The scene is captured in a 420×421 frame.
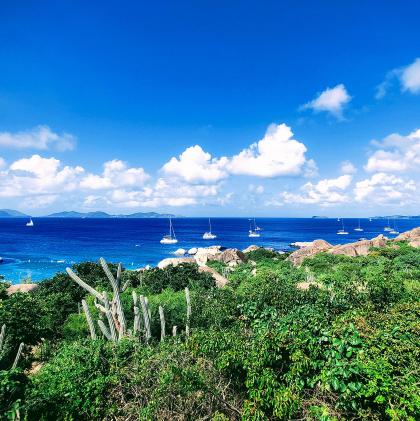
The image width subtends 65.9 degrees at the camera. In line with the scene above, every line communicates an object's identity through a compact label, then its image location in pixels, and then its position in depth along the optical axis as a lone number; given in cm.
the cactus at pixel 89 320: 1331
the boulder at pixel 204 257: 5918
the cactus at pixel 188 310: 1482
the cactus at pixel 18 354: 1162
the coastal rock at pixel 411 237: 6263
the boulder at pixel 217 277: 3099
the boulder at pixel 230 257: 5766
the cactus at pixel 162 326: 1397
